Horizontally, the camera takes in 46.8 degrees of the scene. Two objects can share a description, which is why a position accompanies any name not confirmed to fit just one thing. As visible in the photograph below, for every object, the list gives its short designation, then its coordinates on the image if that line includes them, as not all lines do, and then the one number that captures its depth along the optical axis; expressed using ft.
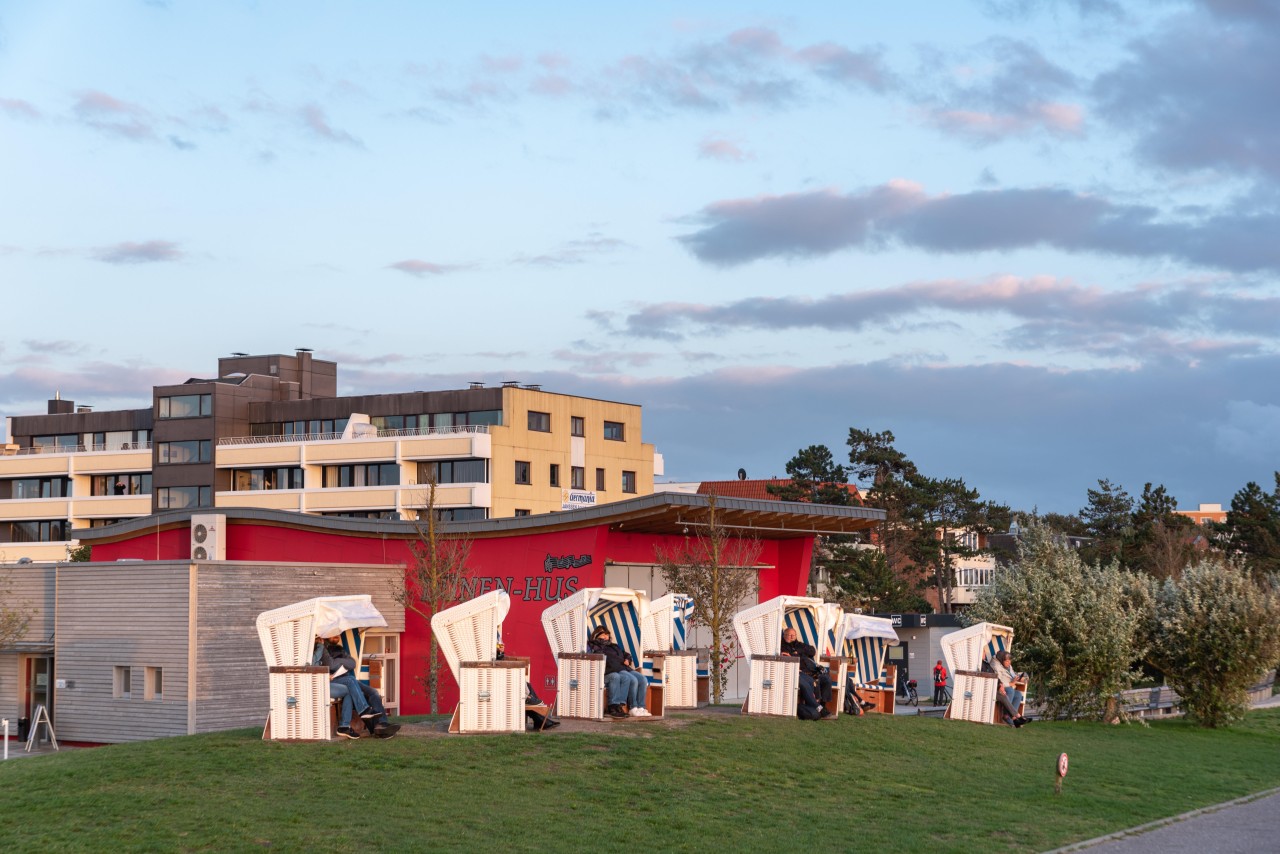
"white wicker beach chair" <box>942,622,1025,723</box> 88.48
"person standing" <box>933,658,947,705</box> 159.02
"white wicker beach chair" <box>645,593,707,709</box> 76.54
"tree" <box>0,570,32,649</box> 114.32
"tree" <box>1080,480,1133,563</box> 292.81
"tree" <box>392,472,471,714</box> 111.65
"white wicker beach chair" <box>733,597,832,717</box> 75.25
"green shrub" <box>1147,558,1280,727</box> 104.27
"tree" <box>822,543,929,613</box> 237.86
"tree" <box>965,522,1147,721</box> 100.42
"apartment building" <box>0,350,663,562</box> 262.88
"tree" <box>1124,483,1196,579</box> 241.35
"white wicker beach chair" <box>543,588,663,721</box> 69.41
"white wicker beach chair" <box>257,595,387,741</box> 59.16
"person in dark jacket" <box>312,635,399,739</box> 60.18
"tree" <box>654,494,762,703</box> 112.47
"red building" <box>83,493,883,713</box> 124.26
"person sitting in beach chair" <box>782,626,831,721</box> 75.15
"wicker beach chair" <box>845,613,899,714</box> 98.27
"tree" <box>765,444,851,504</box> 271.08
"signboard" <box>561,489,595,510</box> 257.96
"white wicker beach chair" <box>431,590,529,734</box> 63.36
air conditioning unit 137.39
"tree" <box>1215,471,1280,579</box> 264.29
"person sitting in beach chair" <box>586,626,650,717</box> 69.82
